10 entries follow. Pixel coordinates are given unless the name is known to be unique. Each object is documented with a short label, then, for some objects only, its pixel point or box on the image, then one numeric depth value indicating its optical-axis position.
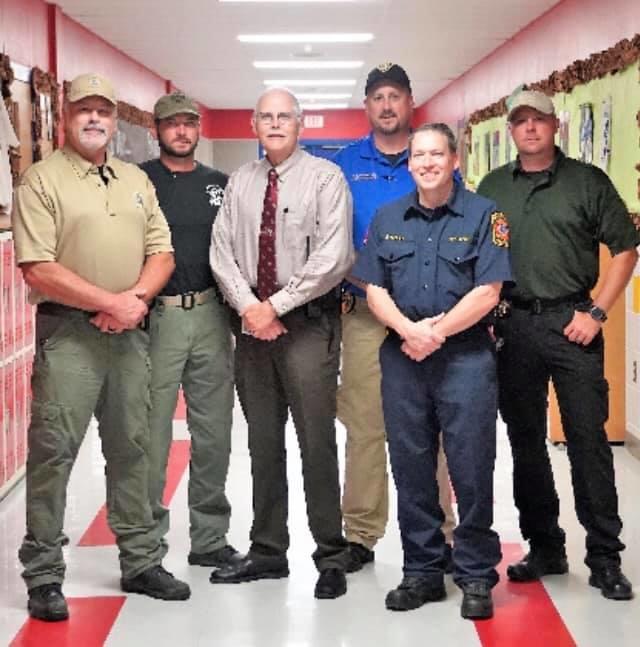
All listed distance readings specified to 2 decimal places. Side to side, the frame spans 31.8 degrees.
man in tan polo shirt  3.51
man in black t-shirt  3.91
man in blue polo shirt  3.95
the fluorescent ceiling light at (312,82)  14.85
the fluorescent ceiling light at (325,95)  17.36
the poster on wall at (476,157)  11.52
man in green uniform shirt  3.67
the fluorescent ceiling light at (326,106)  19.83
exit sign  21.30
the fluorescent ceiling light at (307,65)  12.58
